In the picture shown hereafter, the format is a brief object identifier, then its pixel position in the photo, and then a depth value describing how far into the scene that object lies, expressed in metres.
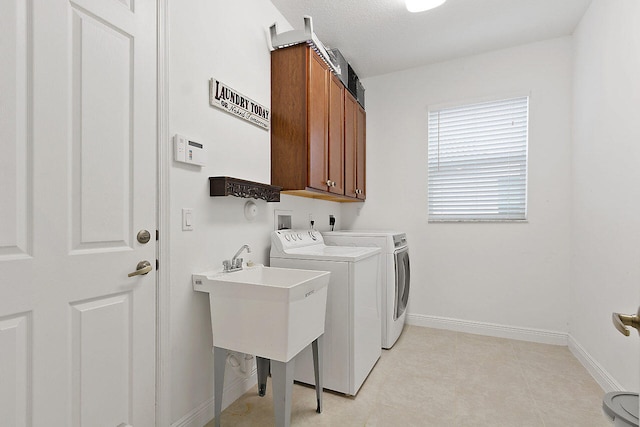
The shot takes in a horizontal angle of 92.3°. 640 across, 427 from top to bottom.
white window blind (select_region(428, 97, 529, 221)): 2.92
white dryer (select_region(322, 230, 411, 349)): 2.60
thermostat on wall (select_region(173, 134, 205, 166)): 1.51
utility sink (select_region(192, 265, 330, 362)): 1.44
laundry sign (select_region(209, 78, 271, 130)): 1.75
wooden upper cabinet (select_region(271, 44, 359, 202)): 2.21
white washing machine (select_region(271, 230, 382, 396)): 1.93
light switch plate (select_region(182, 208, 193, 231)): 1.57
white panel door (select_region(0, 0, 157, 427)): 0.98
